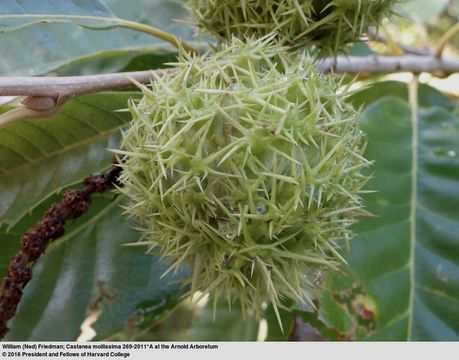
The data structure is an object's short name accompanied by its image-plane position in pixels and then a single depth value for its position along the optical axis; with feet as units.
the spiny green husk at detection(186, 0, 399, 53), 1.11
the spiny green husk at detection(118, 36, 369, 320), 1.00
